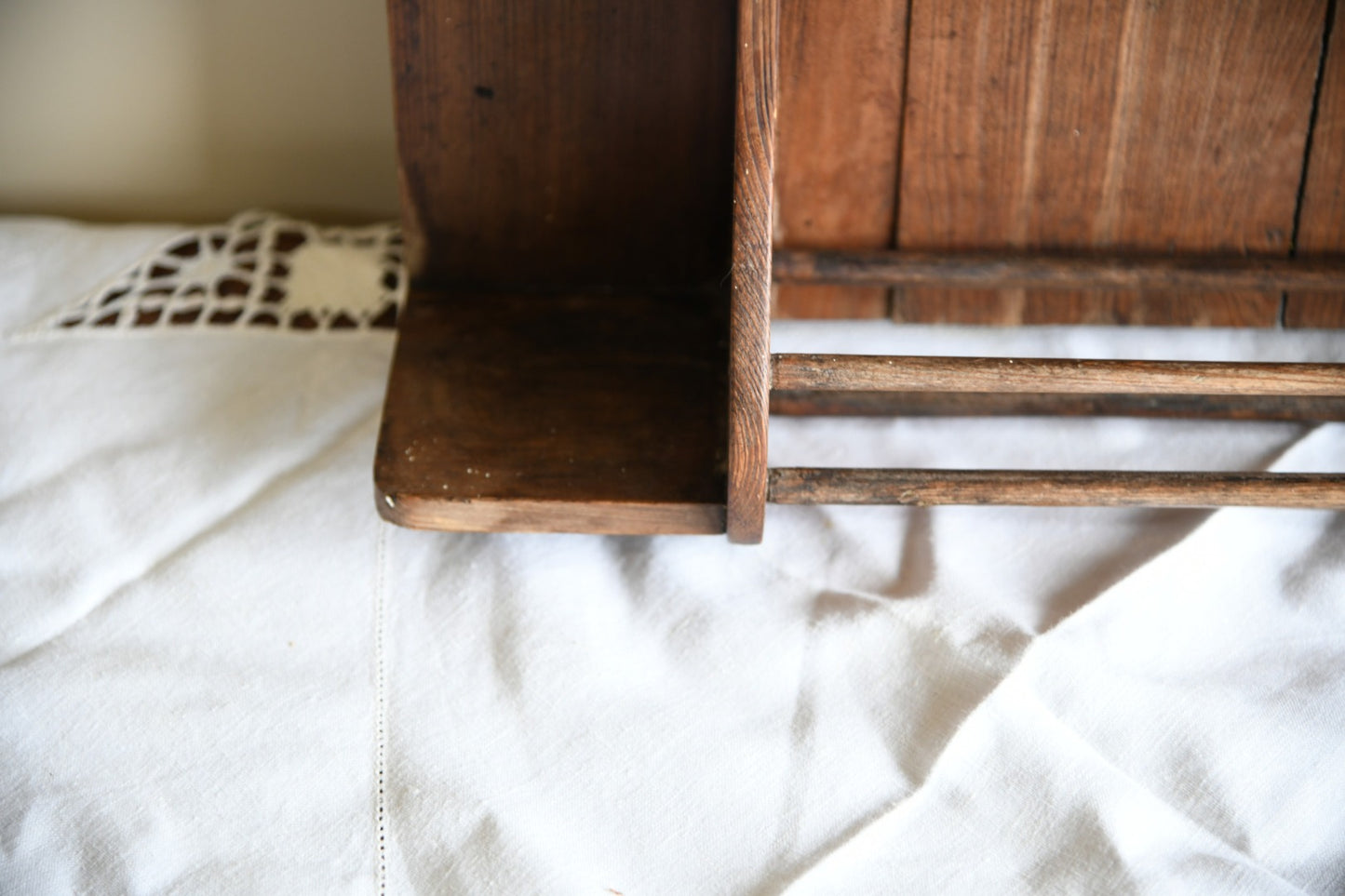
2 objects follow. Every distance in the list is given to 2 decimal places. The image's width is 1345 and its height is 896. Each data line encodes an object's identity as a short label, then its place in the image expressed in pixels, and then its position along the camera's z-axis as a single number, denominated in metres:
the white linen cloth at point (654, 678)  0.60
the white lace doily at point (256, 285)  0.96
